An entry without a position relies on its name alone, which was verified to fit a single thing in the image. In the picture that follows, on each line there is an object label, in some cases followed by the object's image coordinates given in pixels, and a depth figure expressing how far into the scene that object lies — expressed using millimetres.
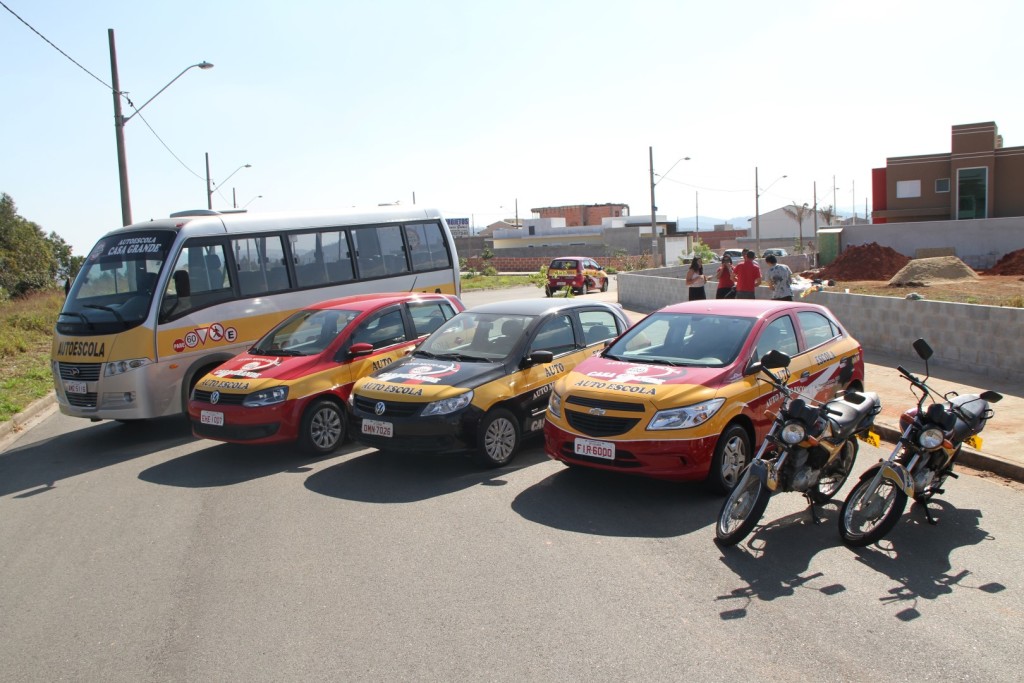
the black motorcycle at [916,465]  5848
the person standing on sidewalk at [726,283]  16969
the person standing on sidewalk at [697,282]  18188
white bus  10672
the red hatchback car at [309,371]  9102
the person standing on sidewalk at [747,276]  16141
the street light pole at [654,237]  44125
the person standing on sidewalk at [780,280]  14875
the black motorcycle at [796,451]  5934
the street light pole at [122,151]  19531
